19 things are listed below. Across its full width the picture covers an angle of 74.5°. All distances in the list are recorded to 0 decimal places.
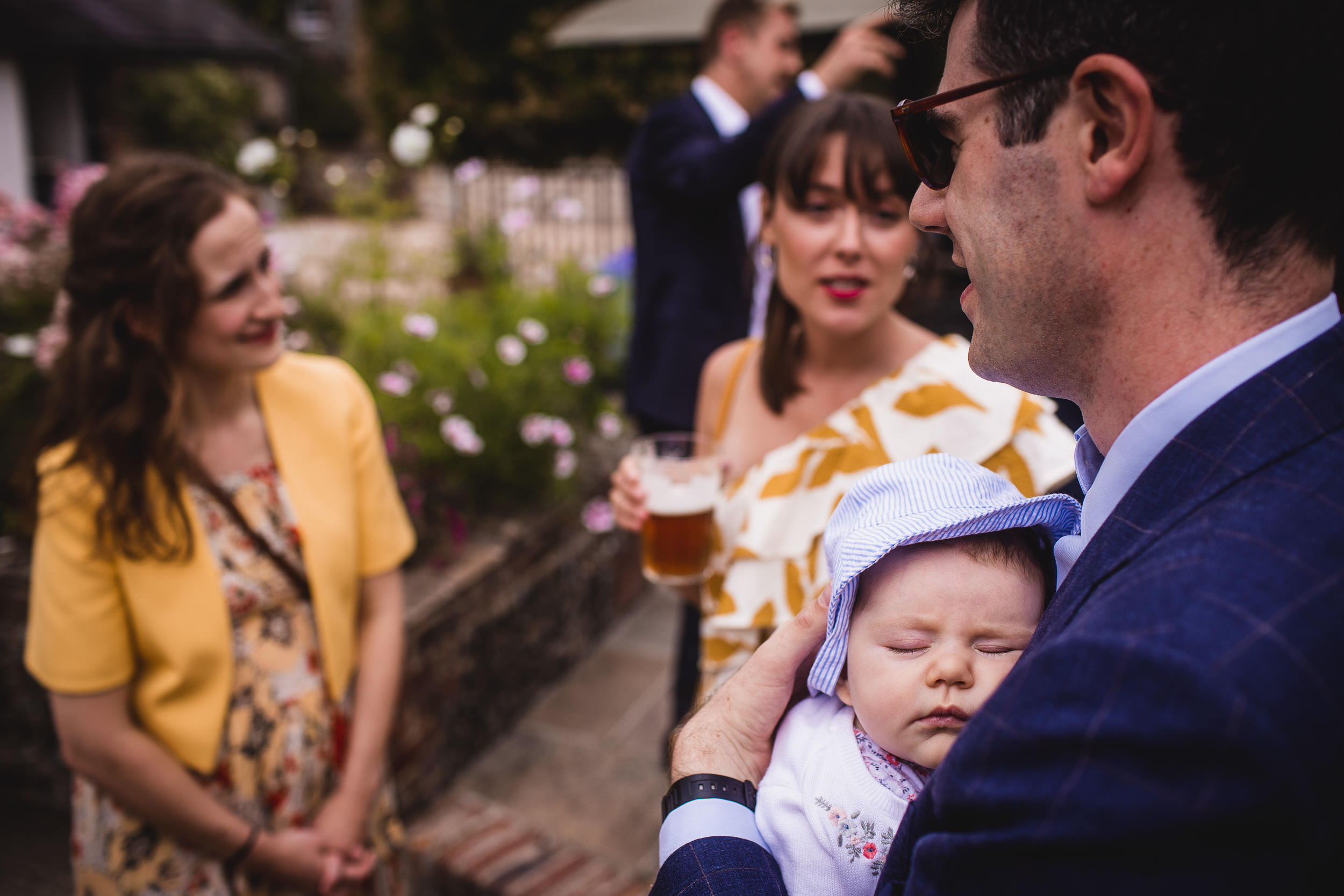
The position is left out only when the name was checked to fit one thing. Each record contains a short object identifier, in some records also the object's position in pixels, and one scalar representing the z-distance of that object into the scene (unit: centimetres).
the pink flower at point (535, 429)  377
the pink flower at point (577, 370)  423
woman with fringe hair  186
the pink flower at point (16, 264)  414
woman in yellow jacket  191
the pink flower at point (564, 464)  395
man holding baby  66
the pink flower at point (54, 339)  211
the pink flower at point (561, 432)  384
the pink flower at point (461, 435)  355
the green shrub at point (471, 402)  378
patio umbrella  671
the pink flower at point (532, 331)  416
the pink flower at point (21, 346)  341
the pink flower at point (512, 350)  396
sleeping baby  111
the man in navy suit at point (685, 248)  359
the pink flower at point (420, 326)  397
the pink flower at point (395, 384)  369
